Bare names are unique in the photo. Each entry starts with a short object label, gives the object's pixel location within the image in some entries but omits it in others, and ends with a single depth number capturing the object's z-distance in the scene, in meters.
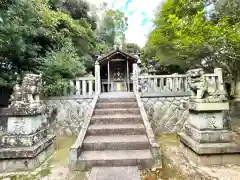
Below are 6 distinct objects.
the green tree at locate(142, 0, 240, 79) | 4.70
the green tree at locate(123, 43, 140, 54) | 17.38
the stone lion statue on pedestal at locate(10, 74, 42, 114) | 3.17
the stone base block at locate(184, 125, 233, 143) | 3.14
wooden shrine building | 9.91
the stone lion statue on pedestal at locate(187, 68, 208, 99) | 3.25
